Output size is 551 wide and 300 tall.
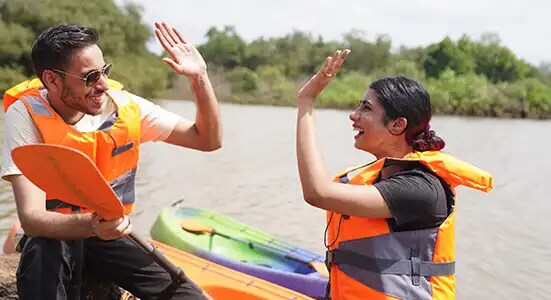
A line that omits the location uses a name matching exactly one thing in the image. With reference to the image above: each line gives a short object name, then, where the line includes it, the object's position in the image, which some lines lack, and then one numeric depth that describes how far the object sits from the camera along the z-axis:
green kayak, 3.79
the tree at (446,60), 48.94
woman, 1.82
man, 1.93
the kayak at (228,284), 2.88
